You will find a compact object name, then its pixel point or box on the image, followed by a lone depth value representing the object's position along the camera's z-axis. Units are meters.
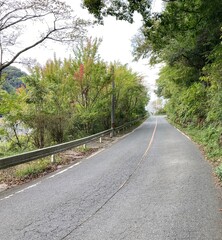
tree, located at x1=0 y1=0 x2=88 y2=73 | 11.68
